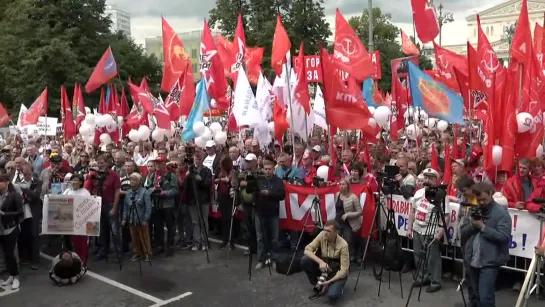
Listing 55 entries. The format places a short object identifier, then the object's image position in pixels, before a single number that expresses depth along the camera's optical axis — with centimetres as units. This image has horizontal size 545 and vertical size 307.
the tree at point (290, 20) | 3994
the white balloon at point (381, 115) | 1419
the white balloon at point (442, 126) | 1906
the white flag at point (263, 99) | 1289
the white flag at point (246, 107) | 1229
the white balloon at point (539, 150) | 841
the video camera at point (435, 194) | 679
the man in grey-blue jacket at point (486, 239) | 592
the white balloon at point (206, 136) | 1307
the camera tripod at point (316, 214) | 883
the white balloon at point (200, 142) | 1305
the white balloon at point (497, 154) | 790
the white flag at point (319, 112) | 1450
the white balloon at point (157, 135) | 1478
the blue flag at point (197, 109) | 1327
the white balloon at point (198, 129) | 1309
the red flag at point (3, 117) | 1590
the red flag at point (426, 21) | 1173
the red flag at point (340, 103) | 960
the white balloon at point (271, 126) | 1366
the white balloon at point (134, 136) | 1495
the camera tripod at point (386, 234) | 791
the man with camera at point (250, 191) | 838
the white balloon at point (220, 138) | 1365
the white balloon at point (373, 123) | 1286
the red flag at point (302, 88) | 1146
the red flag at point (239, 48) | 1466
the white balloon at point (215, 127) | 1419
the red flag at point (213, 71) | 1405
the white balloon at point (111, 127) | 1583
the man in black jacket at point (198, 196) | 963
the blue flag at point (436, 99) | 1172
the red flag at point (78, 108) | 1838
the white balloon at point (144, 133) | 1486
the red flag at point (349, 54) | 1080
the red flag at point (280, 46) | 1257
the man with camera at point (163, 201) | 941
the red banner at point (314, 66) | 1555
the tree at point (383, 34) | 5425
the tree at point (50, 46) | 3422
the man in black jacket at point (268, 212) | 863
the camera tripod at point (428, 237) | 710
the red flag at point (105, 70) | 1565
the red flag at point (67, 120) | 1708
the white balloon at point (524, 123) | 810
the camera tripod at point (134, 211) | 900
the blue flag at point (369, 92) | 1717
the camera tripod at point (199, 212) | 940
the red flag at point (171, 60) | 1530
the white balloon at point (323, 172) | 931
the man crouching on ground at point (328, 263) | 731
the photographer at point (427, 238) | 747
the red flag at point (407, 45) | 1798
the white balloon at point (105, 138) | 1559
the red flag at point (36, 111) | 1684
